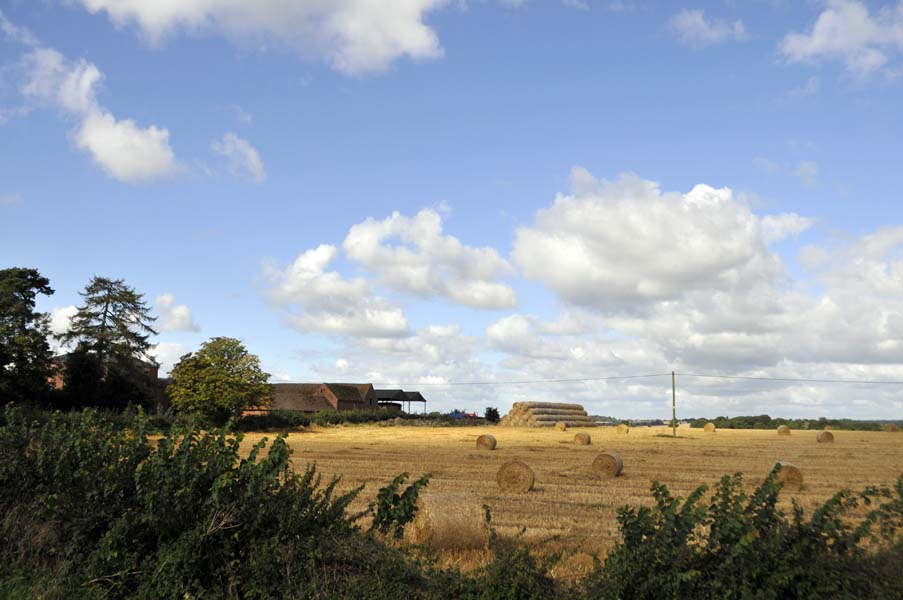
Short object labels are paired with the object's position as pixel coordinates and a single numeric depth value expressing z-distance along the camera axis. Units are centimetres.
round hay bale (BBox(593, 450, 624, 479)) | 2352
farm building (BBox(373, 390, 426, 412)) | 10971
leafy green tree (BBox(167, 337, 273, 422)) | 5625
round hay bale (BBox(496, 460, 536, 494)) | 1927
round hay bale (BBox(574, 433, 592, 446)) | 4368
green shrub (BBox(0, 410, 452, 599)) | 729
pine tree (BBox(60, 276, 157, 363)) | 6612
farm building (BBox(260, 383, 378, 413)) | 9012
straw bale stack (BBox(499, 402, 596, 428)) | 7100
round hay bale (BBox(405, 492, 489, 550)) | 1098
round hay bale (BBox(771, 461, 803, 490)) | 2088
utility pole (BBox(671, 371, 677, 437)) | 5632
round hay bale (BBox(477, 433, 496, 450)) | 3775
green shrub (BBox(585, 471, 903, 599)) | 597
